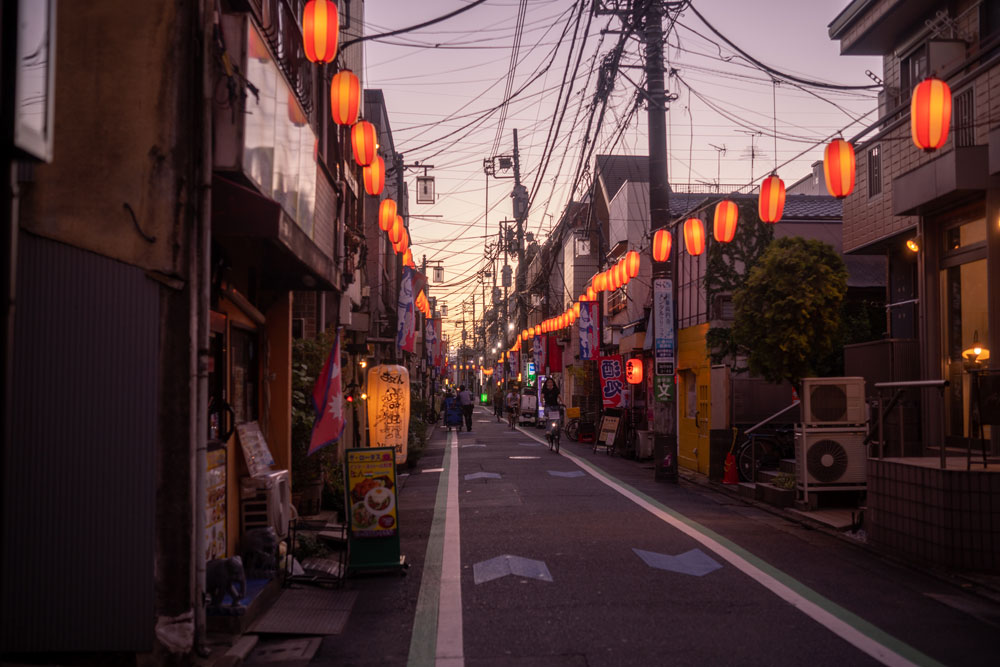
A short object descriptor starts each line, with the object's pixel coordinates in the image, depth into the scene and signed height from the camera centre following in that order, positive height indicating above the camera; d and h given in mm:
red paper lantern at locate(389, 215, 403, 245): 22500 +3855
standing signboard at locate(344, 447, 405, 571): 9961 -1518
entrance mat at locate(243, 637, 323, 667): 6898 -2270
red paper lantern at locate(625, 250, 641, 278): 25234 +3319
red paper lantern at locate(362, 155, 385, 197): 18464 +4317
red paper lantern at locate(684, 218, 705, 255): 19281 +3141
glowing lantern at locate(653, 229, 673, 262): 20156 +3110
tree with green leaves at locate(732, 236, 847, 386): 16156 +1318
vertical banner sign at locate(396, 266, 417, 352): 24266 +1937
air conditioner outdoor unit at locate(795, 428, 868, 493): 15039 -1465
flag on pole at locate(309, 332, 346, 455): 10742 -358
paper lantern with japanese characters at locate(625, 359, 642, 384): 28688 +173
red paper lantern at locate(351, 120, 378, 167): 16247 +4449
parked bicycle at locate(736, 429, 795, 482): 19609 -1739
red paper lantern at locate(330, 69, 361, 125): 13438 +4392
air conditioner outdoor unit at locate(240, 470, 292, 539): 9844 -1437
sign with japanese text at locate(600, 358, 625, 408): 28859 -228
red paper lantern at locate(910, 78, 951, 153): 10297 +3139
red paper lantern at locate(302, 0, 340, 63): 11422 +4609
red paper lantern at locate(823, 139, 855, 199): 12164 +2978
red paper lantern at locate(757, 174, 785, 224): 14781 +3087
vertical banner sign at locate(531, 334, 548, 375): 49750 +1456
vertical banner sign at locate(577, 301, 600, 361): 35656 +1919
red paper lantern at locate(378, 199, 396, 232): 21500 +4077
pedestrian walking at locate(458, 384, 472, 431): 40375 -1200
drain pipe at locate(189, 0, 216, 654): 6656 +457
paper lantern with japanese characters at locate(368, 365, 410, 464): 18625 -682
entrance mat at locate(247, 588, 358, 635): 7730 -2268
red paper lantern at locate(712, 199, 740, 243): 17594 +3219
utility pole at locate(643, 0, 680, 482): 19938 +2698
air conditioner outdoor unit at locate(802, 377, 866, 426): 15391 -447
